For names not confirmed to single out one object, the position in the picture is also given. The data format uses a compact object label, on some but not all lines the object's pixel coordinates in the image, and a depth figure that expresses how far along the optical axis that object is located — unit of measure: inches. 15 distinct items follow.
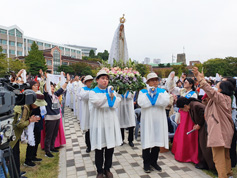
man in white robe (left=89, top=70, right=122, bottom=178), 143.8
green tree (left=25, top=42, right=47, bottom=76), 1820.9
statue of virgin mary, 270.4
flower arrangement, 207.6
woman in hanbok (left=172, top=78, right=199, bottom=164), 177.2
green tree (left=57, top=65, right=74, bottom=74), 2315.6
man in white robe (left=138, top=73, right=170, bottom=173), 154.8
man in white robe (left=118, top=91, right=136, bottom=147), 226.1
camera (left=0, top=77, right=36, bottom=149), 84.0
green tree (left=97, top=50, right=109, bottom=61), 4381.2
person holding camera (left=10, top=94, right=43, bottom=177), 127.5
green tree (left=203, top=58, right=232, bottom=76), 2294.5
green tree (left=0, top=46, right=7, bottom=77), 1135.1
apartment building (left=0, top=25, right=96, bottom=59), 2321.6
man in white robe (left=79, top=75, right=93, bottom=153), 211.8
